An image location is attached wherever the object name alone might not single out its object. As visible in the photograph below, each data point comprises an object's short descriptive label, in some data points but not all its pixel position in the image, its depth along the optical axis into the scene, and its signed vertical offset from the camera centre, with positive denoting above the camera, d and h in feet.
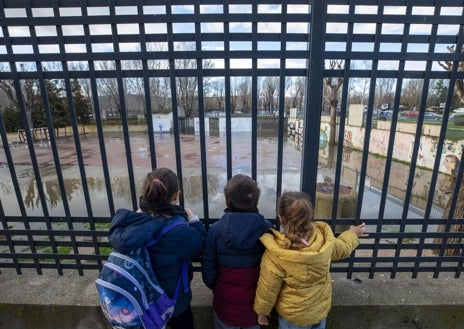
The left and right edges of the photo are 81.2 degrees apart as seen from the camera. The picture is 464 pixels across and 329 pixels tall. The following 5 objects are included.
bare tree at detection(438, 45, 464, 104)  13.89 +0.49
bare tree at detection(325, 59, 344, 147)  62.35 -8.50
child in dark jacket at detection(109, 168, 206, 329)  4.98 -2.34
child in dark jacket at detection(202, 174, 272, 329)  5.43 -3.15
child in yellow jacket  5.12 -3.16
